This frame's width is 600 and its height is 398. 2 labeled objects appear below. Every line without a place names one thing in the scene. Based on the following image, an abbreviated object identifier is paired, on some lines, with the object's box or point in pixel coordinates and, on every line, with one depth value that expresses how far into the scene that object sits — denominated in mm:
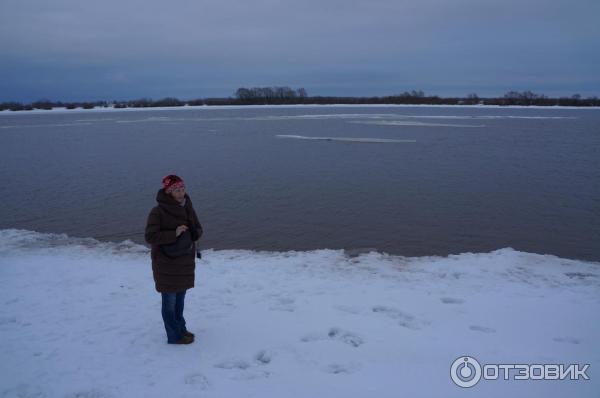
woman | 3799
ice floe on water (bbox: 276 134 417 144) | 24561
